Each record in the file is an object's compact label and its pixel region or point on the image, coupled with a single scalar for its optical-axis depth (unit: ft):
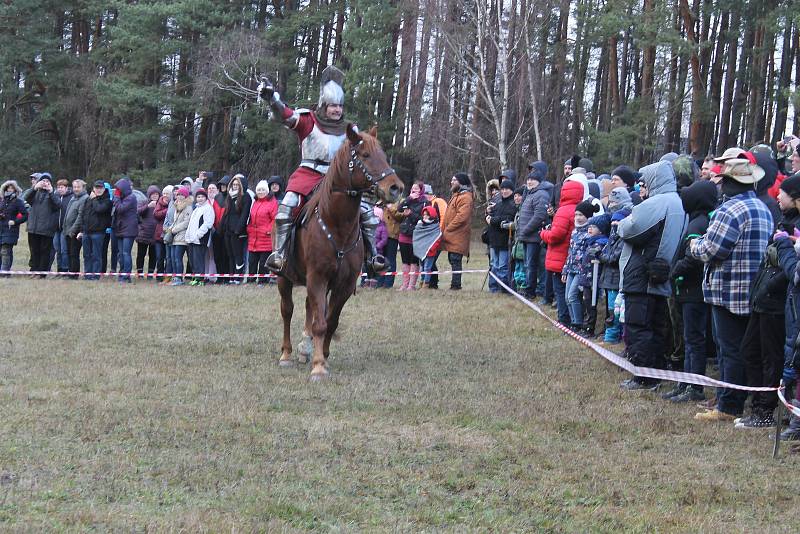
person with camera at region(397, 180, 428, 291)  58.80
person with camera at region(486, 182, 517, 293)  54.39
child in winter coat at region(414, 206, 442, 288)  58.08
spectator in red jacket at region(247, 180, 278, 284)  58.70
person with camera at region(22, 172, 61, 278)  66.03
